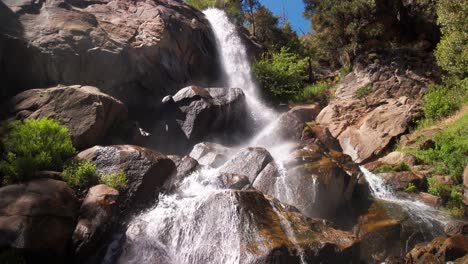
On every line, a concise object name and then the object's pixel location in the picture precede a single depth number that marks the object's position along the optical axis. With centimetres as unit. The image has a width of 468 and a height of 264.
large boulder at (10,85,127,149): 1282
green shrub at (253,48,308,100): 2422
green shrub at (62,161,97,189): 1030
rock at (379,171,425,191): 1523
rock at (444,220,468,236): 1131
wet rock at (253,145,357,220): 1202
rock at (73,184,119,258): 891
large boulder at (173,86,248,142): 1709
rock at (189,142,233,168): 1441
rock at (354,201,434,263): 1119
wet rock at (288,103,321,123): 2170
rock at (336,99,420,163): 1997
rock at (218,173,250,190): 1163
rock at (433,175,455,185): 1583
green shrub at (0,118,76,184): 962
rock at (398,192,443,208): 1417
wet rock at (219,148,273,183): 1302
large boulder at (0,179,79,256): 801
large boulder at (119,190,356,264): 865
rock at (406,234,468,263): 962
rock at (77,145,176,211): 1091
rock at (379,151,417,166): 1750
